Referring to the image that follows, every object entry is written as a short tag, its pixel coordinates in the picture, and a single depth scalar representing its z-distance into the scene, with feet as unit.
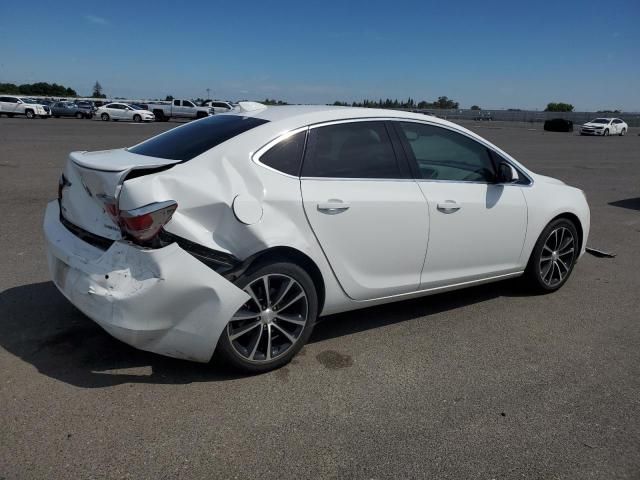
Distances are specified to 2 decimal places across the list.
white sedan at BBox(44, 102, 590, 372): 9.84
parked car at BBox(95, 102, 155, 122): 140.87
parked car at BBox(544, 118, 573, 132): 162.30
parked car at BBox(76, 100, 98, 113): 148.77
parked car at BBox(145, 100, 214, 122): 151.94
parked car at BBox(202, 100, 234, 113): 143.43
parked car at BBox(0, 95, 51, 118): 134.41
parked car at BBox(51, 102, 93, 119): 147.64
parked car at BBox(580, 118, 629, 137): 140.15
